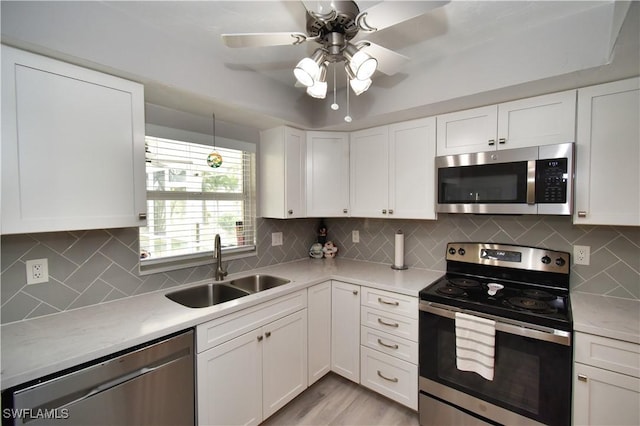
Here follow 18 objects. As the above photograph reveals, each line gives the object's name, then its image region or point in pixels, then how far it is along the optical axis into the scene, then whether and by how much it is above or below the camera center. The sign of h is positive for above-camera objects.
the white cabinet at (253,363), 1.54 -0.99
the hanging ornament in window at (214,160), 2.10 +0.34
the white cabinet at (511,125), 1.65 +0.50
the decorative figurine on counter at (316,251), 2.98 -0.50
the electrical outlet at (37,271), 1.44 -0.34
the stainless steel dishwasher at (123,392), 1.04 -0.78
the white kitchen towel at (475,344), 1.58 -0.81
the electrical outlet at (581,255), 1.81 -0.34
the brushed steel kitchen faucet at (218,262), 2.14 -0.44
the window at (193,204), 1.93 +0.00
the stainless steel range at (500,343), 1.45 -0.78
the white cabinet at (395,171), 2.15 +0.27
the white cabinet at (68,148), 1.16 +0.27
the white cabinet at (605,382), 1.29 -0.85
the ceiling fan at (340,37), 1.03 +0.71
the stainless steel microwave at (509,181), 1.63 +0.14
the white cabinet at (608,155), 1.48 +0.26
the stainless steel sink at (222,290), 1.98 -0.65
